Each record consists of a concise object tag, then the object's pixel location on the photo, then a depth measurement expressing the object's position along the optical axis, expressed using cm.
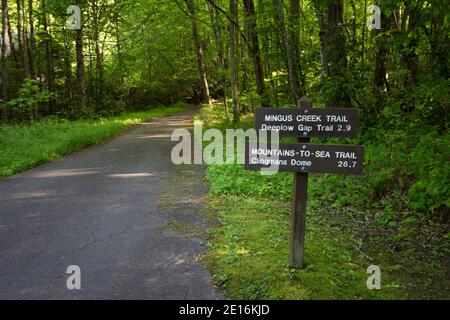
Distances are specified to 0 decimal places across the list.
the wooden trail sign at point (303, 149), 468
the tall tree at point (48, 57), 2723
